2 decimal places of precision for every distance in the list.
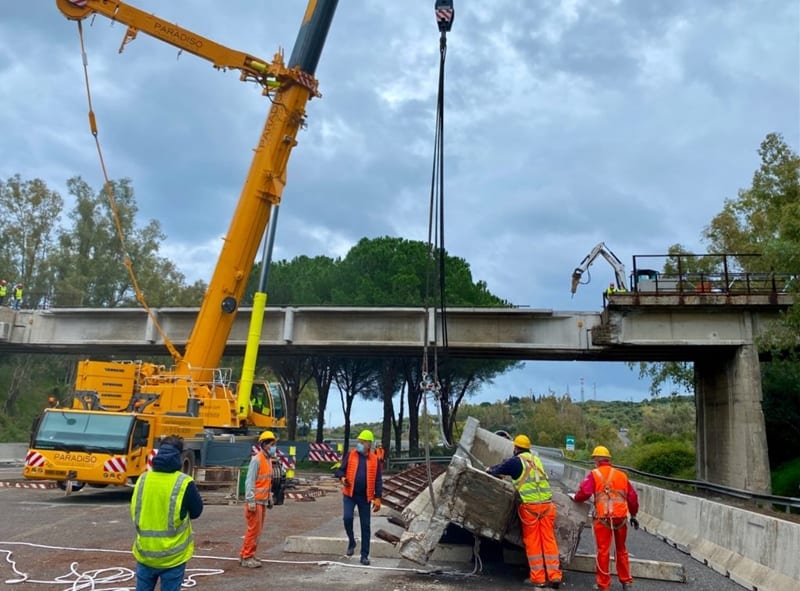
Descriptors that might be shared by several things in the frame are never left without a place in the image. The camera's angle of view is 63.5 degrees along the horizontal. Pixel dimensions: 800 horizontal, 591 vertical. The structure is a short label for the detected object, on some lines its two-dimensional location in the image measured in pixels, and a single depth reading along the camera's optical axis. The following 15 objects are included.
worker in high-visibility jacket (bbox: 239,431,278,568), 8.21
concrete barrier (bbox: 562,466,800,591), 7.39
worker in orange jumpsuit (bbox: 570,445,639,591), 7.41
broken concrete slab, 7.49
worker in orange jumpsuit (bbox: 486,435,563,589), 7.33
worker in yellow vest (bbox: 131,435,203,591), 4.82
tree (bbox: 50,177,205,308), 45.00
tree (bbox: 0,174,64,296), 44.22
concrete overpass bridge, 20.97
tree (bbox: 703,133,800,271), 14.46
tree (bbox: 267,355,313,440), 38.28
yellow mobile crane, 16.45
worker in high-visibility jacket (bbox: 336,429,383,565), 8.63
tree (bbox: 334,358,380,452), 41.16
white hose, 6.98
